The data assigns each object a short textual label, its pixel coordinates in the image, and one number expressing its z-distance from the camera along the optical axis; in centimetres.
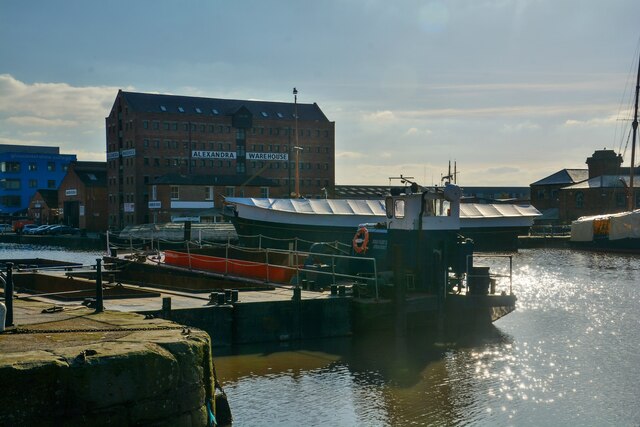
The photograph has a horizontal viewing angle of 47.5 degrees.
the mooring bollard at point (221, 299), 2170
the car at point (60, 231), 9725
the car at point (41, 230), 9819
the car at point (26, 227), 10122
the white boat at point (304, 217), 5628
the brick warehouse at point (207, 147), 9794
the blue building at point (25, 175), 13312
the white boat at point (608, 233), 7294
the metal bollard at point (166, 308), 1977
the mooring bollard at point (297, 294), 2283
